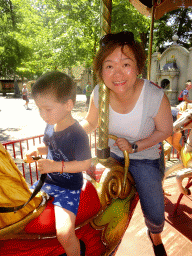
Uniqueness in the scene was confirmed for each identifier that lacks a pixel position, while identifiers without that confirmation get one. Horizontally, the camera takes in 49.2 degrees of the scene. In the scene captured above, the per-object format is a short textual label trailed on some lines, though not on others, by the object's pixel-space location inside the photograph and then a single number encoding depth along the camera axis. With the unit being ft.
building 63.21
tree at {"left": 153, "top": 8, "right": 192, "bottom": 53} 95.71
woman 4.66
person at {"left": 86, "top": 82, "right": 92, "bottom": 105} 51.42
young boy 3.94
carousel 3.51
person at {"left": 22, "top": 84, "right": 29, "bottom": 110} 50.16
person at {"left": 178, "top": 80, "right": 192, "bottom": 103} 28.78
